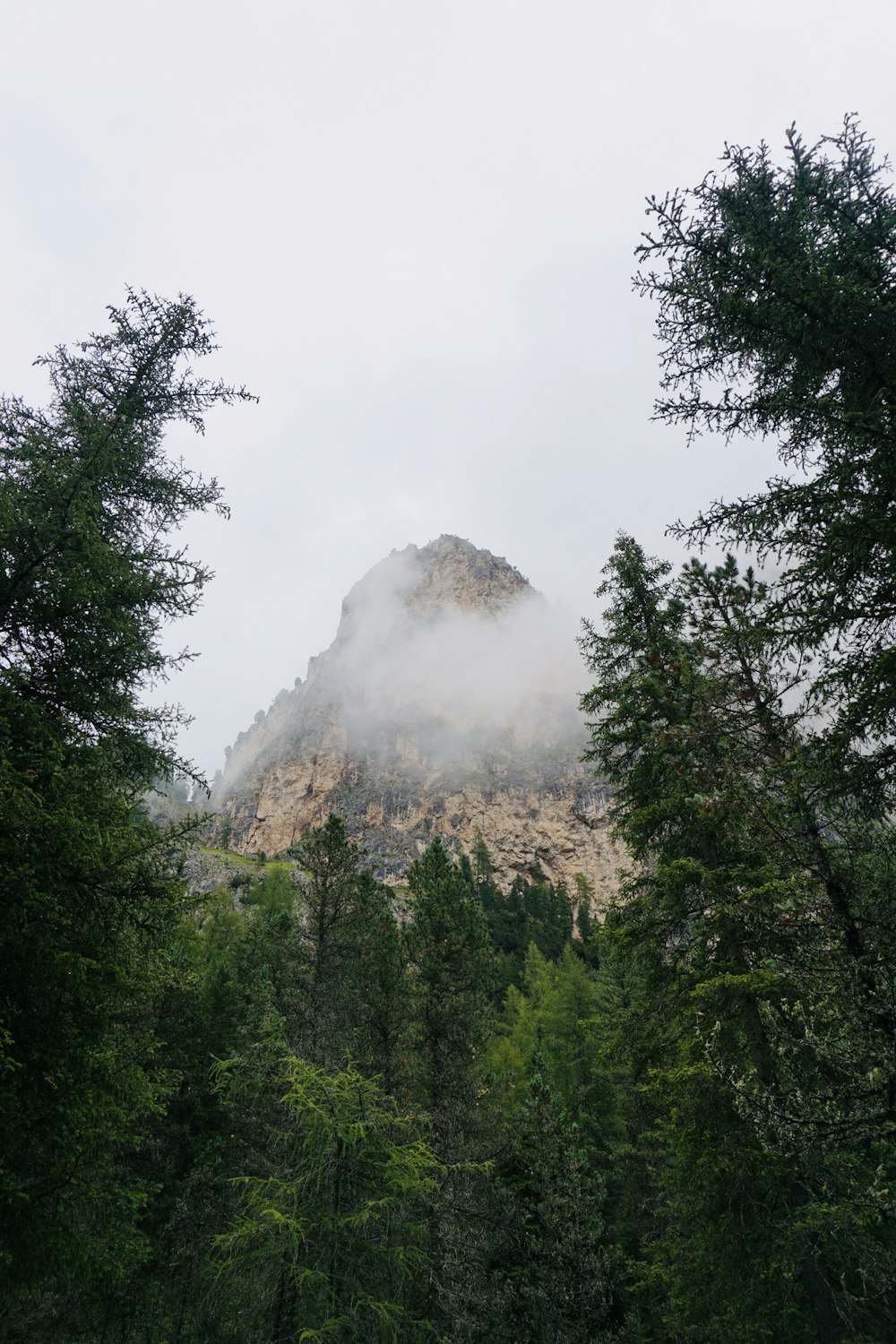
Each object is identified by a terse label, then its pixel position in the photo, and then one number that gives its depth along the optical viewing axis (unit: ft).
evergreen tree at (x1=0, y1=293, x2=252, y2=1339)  18.51
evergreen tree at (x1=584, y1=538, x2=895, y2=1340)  18.39
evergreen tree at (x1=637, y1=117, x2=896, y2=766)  17.79
